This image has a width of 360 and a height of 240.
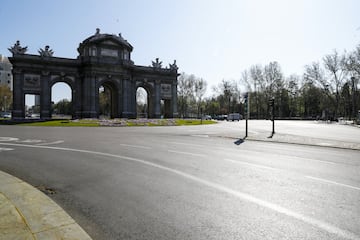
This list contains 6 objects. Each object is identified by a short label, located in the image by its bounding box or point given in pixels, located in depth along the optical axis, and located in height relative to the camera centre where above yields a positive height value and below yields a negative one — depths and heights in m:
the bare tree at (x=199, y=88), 94.44 +10.73
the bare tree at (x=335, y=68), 62.69 +12.43
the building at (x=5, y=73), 129.50 +22.16
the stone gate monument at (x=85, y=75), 46.19 +7.90
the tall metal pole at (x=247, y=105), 21.90 +0.98
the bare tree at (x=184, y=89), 93.06 +10.28
